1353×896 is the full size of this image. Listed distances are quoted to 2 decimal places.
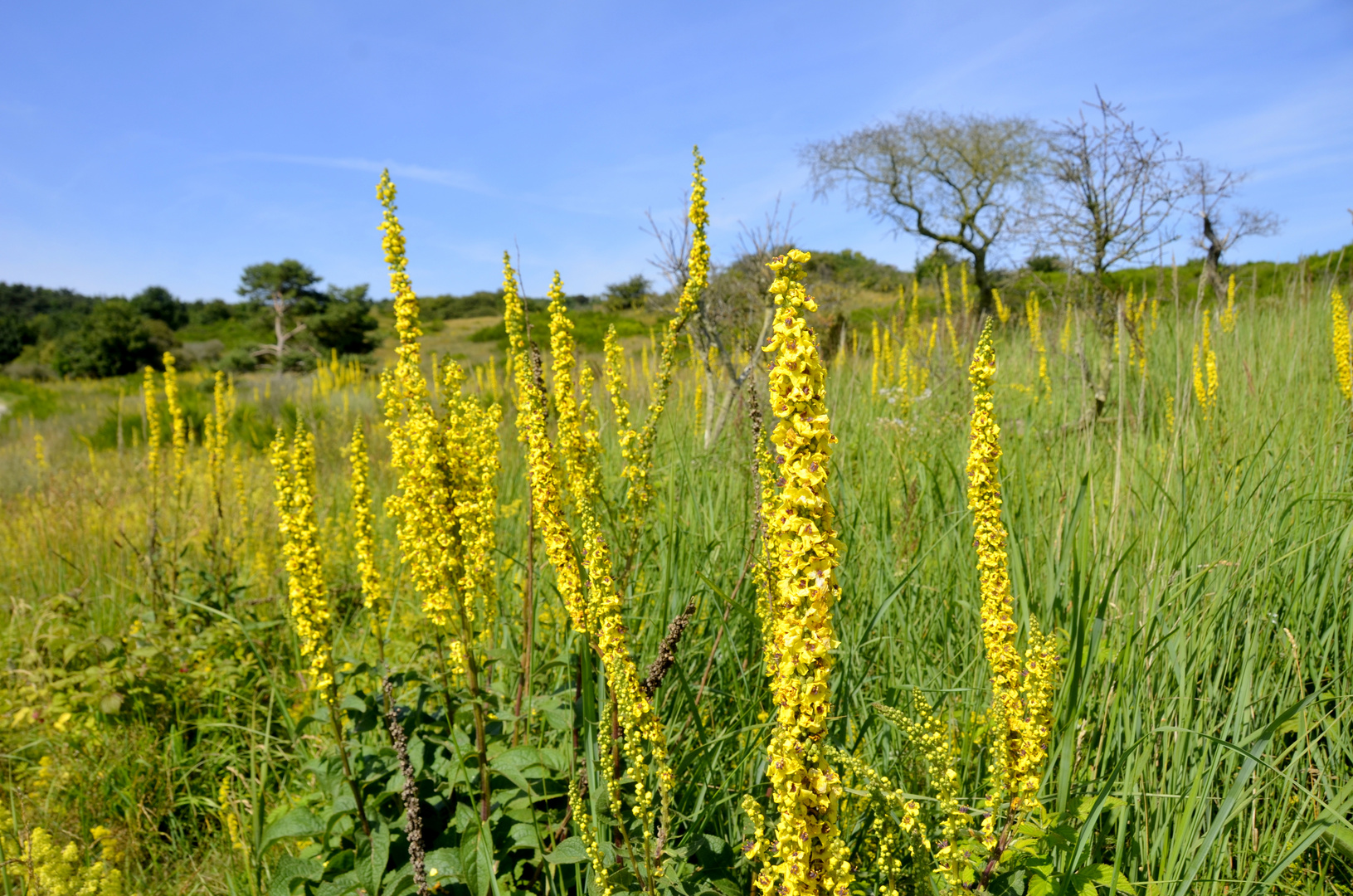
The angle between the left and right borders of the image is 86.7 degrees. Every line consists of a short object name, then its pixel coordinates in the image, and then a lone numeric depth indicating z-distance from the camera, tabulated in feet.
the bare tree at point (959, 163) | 86.02
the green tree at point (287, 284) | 145.59
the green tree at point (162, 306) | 178.70
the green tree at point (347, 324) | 138.41
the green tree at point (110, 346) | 133.90
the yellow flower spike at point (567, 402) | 7.43
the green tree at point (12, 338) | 163.84
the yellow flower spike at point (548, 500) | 6.02
